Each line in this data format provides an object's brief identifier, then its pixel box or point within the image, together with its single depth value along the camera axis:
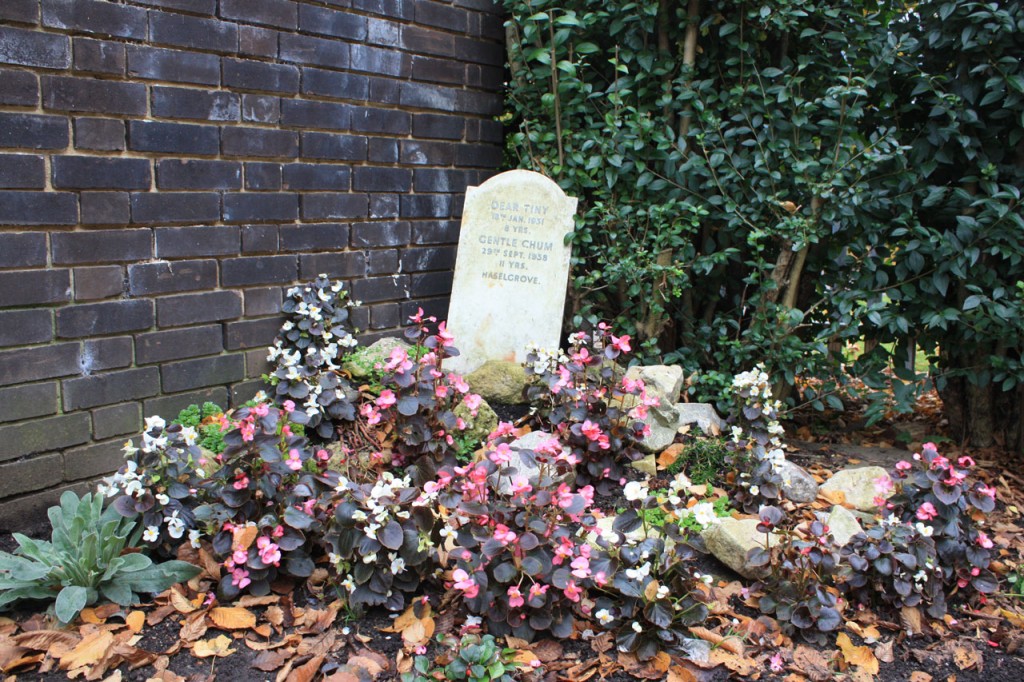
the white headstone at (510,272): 4.48
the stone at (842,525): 2.99
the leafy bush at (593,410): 3.40
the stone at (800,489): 3.51
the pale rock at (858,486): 3.49
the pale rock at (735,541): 2.80
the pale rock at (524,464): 2.61
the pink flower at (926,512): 2.71
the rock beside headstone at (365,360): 3.81
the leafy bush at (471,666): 2.18
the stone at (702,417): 4.04
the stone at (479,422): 3.60
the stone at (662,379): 3.93
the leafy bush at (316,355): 3.44
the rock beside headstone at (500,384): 4.08
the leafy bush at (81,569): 2.45
